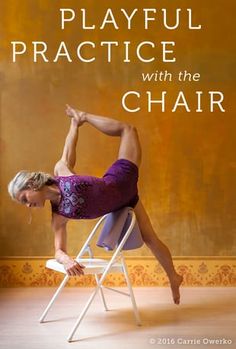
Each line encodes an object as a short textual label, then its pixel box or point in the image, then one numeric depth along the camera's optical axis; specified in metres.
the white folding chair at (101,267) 3.45
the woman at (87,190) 3.42
